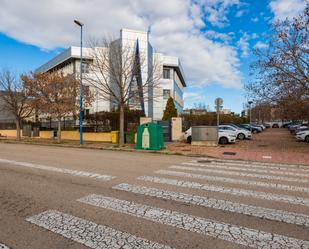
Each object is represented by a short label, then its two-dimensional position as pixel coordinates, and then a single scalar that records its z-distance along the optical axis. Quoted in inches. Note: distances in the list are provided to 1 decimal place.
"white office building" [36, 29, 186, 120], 1369.3
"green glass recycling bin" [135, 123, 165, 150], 576.4
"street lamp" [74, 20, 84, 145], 676.3
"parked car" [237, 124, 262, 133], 1555.1
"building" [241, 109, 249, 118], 2365.9
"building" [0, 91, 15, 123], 1413.1
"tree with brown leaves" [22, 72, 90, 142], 798.5
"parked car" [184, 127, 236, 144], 745.1
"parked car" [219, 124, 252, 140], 959.6
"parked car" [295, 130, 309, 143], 835.4
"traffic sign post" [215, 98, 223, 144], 627.5
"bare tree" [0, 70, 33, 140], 950.4
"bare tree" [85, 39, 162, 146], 652.7
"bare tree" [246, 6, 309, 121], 534.0
